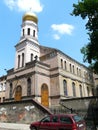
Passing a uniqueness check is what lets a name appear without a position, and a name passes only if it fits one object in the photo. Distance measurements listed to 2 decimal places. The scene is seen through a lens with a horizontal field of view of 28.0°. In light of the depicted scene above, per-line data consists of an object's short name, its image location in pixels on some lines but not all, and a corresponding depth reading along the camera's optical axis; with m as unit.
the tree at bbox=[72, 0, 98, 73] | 19.50
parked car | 13.48
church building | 33.82
